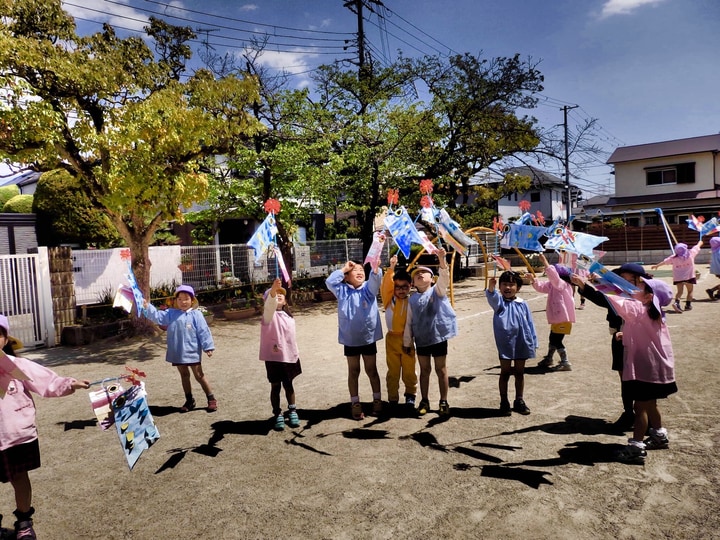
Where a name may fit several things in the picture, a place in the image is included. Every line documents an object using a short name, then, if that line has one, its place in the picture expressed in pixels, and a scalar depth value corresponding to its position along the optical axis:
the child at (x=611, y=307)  3.95
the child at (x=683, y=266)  10.91
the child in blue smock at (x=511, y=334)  5.02
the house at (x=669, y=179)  28.95
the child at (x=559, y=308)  6.40
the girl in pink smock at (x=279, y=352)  4.94
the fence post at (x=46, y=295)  9.80
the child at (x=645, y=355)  3.85
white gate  9.34
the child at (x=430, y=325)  4.98
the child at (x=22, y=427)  3.17
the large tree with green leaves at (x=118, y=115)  8.09
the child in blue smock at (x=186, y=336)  5.42
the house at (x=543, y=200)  38.97
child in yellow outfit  5.34
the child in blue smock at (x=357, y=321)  5.04
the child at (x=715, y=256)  11.88
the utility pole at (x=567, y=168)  24.41
